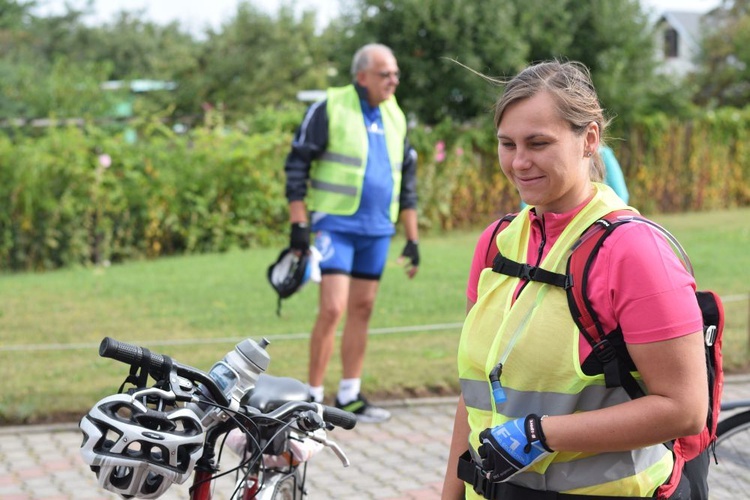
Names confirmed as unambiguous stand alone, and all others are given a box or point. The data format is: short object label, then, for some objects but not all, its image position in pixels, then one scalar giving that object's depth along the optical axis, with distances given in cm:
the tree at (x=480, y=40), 1931
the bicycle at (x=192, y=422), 229
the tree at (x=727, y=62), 3672
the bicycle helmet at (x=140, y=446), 227
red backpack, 225
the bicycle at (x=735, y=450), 460
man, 656
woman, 219
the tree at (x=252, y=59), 3978
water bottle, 273
